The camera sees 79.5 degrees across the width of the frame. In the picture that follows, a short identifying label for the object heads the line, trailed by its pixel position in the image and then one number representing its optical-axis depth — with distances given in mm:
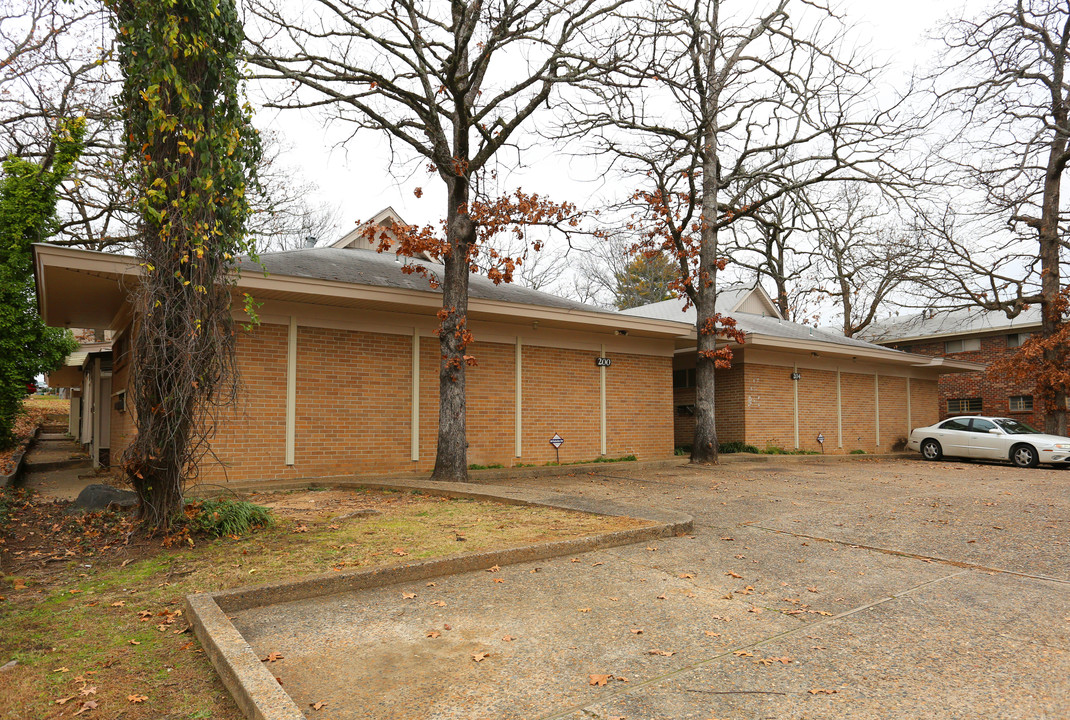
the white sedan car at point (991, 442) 16625
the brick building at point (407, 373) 10406
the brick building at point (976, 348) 29141
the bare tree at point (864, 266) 17812
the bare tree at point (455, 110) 10273
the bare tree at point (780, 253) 18303
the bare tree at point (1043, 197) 20141
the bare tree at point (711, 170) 14320
